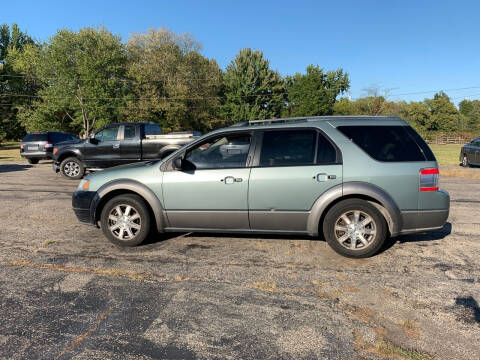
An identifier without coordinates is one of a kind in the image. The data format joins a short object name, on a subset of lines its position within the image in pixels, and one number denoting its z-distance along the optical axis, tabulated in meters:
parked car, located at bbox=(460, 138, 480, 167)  14.77
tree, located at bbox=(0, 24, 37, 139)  46.91
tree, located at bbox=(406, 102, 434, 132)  75.56
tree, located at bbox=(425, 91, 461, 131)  75.44
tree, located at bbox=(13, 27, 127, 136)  36.38
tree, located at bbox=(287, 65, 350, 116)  66.50
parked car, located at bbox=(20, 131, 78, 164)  15.75
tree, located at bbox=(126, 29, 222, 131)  41.03
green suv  4.06
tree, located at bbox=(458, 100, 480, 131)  76.46
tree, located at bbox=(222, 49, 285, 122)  60.91
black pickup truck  11.02
